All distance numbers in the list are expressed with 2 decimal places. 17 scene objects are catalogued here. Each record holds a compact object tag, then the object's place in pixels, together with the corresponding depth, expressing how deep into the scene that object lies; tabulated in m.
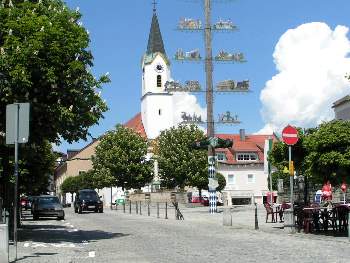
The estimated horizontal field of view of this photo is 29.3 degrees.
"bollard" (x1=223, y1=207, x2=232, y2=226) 28.36
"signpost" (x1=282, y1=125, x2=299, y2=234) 20.89
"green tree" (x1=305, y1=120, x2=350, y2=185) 18.52
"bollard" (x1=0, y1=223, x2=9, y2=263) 12.85
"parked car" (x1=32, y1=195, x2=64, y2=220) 41.59
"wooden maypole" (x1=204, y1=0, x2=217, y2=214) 51.59
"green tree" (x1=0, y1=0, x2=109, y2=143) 17.94
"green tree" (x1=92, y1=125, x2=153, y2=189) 85.25
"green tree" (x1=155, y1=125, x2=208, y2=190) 80.69
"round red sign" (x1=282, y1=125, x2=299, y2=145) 20.91
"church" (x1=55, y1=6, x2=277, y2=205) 102.44
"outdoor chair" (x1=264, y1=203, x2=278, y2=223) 28.39
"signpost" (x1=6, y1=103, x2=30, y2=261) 13.96
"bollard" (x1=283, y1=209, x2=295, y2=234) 21.70
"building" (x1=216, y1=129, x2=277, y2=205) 102.19
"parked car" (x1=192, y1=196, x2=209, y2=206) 74.69
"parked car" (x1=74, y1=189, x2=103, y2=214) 54.34
